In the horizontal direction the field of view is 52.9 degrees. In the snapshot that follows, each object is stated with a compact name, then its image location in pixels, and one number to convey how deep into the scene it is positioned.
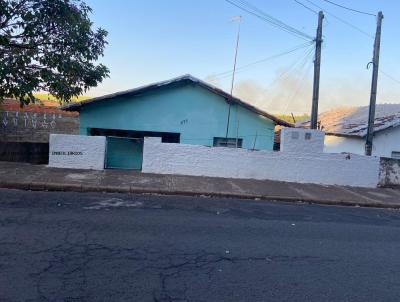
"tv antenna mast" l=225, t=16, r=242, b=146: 17.44
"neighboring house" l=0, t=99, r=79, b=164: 21.28
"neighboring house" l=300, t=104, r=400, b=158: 20.23
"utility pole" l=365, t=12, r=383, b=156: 15.72
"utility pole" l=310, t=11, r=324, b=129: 16.02
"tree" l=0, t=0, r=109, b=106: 10.93
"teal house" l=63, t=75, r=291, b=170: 16.83
